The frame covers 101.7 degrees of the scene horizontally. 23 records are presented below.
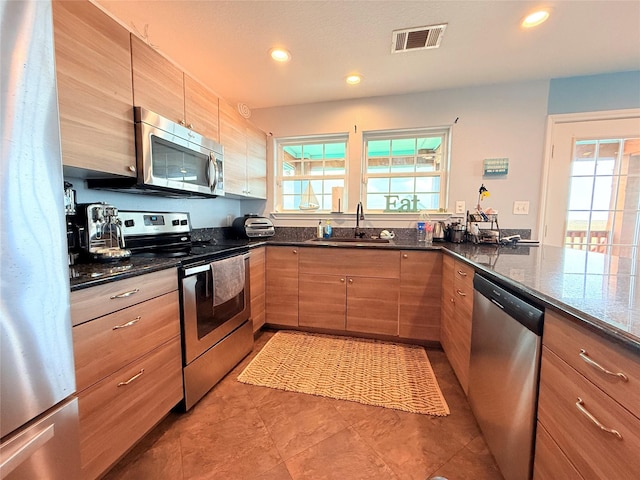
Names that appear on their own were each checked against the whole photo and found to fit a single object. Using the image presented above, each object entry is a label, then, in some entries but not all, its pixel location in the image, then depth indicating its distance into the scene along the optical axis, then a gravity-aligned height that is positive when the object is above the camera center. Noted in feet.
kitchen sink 8.84 -0.69
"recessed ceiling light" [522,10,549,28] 5.18 +4.19
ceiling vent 5.64 +4.16
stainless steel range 4.81 -1.57
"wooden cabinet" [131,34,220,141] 4.73 +2.63
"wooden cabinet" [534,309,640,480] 1.86 -1.50
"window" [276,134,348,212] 9.82 +1.85
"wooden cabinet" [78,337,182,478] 3.18 -2.67
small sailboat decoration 10.00 +0.80
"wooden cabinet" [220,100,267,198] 7.42 +2.05
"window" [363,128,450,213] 9.06 +1.81
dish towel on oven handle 5.41 -1.33
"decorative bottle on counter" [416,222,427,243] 8.68 -0.36
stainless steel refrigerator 1.81 -0.30
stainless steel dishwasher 2.96 -2.00
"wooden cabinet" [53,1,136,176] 3.58 +1.93
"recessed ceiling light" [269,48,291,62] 6.38 +4.12
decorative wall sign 8.19 +1.78
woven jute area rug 5.33 -3.57
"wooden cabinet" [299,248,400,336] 7.44 -2.04
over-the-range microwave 4.75 +1.16
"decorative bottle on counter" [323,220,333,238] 9.44 -0.37
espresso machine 4.32 -0.29
